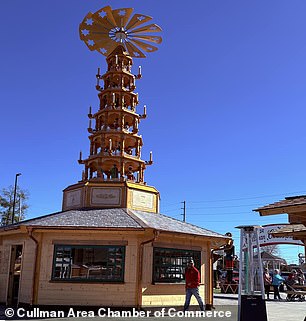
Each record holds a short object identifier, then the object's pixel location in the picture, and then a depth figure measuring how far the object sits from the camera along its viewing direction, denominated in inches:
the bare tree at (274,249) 2715.1
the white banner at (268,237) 1003.3
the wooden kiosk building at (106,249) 513.3
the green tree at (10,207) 1823.7
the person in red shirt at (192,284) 487.2
